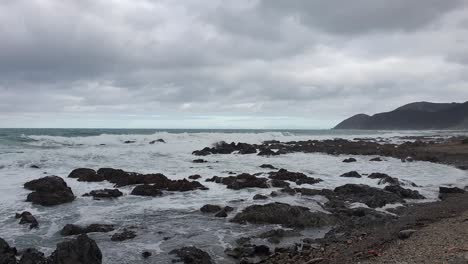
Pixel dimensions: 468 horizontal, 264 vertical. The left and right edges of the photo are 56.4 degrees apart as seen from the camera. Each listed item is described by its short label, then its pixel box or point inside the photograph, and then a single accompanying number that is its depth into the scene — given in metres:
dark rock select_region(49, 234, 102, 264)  7.96
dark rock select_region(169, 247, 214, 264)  8.80
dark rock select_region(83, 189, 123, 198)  15.80
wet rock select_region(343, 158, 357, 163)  28.42
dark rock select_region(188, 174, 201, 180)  20.38
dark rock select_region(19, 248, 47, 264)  8.29
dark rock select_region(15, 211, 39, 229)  11.62
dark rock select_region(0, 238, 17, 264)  8.27
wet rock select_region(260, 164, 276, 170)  25.06
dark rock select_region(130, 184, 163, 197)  16.47
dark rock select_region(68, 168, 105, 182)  19.48
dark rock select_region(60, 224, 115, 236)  10.98
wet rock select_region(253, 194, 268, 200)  15.36
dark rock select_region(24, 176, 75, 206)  14.53
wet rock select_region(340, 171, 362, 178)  21.02
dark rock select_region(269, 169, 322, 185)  19.32
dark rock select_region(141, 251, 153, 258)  9.27
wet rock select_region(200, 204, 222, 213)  13.64
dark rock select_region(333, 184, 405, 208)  14.45
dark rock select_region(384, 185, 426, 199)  15.84
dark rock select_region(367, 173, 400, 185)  18.41
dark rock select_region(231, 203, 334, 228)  12.04
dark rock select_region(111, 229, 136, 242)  10.50
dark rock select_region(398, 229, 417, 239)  9.35
